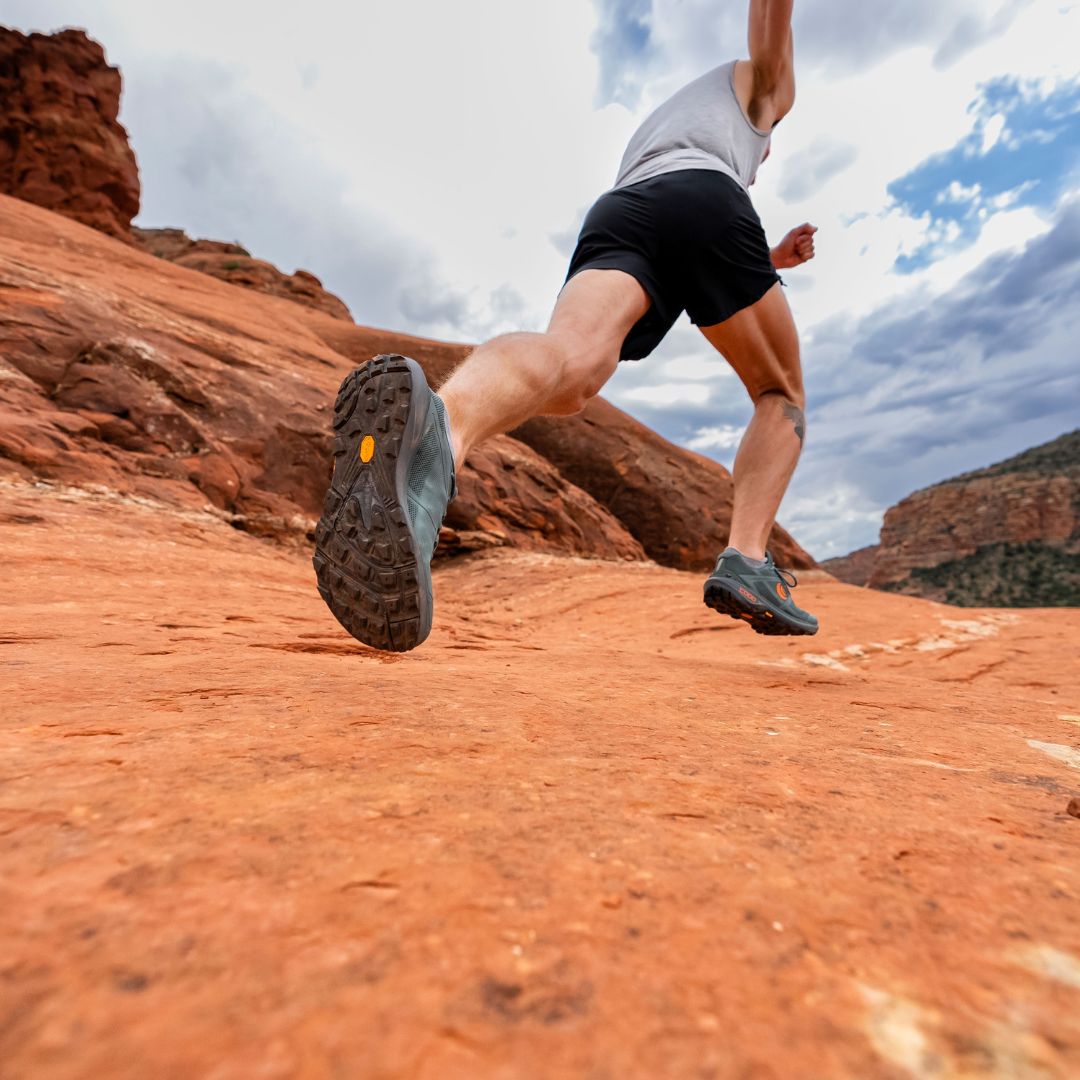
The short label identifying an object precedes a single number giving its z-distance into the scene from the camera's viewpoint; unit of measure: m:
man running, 1.29
